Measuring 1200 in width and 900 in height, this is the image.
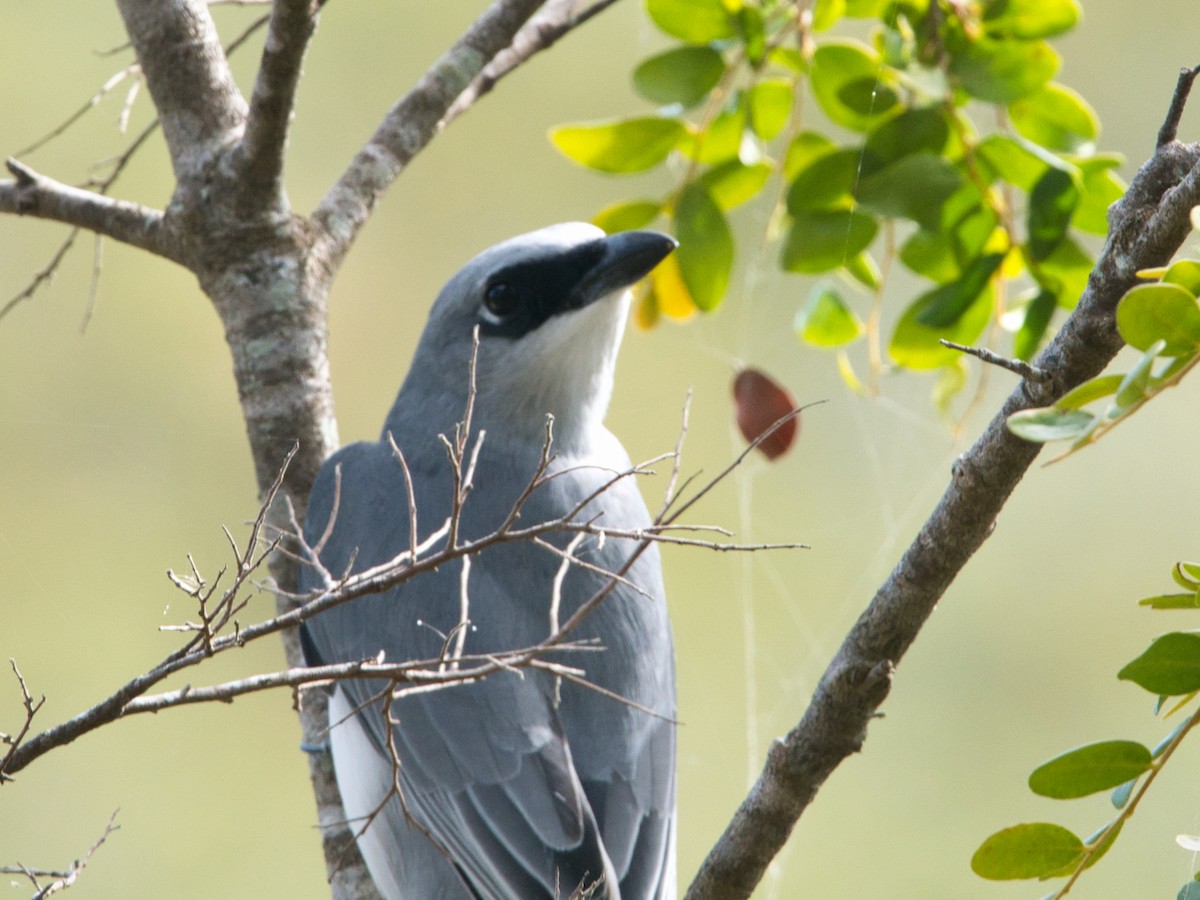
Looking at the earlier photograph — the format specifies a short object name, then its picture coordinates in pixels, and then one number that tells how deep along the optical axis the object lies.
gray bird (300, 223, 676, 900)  4.09
